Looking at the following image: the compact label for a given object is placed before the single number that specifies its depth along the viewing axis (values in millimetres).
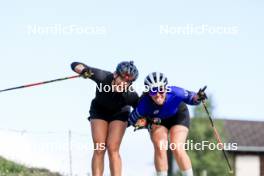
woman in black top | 11805
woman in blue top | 11273
